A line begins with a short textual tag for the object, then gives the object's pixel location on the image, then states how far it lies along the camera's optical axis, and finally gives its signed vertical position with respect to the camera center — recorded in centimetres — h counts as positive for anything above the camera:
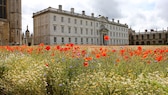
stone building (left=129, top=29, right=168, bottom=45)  5509 +354
